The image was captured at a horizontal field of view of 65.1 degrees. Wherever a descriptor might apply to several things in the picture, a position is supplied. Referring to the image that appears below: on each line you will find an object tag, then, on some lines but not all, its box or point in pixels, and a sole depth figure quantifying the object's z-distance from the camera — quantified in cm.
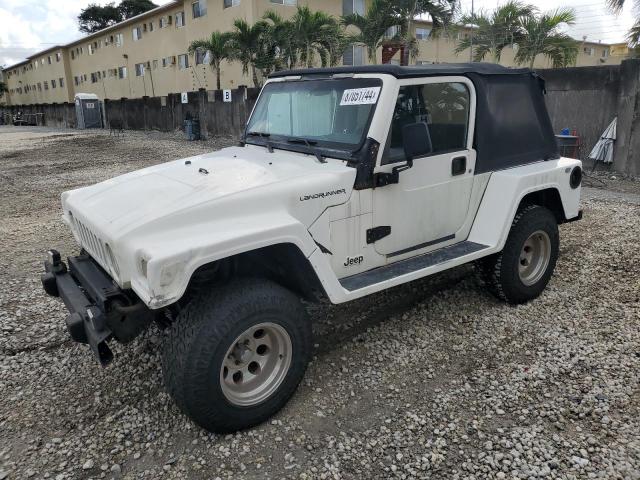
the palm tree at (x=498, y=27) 1722
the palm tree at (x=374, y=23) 1795
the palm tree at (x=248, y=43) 2116
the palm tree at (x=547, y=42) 1686
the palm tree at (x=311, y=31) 1980
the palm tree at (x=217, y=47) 2281
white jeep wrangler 276
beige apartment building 2666
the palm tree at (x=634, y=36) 1714
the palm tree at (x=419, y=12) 1744
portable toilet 3381
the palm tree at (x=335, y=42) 2019
